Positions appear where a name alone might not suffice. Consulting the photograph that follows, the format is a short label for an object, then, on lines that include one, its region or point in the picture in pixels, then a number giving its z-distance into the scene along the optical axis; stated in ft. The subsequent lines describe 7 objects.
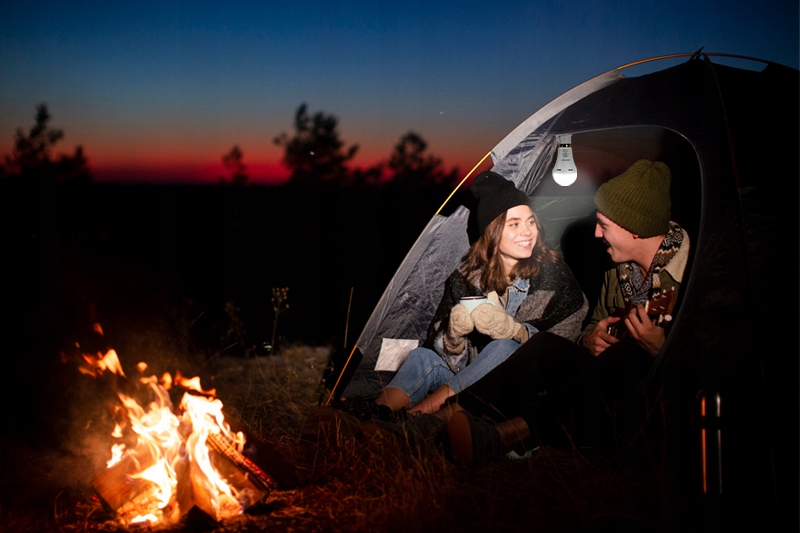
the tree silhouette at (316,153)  45.24
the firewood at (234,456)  8.51
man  9.16
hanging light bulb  12.64
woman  11.51
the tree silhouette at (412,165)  47.34
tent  7.97
